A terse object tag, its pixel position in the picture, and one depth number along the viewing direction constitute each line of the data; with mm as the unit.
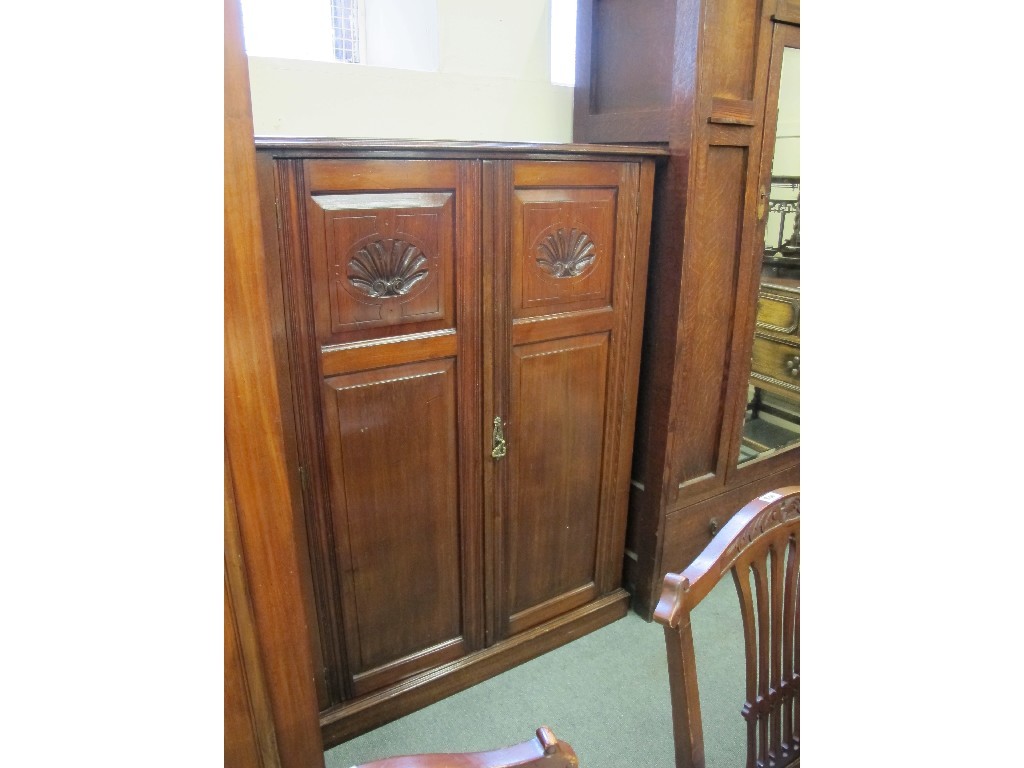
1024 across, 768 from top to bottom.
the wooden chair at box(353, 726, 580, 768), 538
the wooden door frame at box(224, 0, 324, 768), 738
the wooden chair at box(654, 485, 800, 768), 800
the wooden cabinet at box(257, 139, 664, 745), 1204
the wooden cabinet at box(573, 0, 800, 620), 1497
